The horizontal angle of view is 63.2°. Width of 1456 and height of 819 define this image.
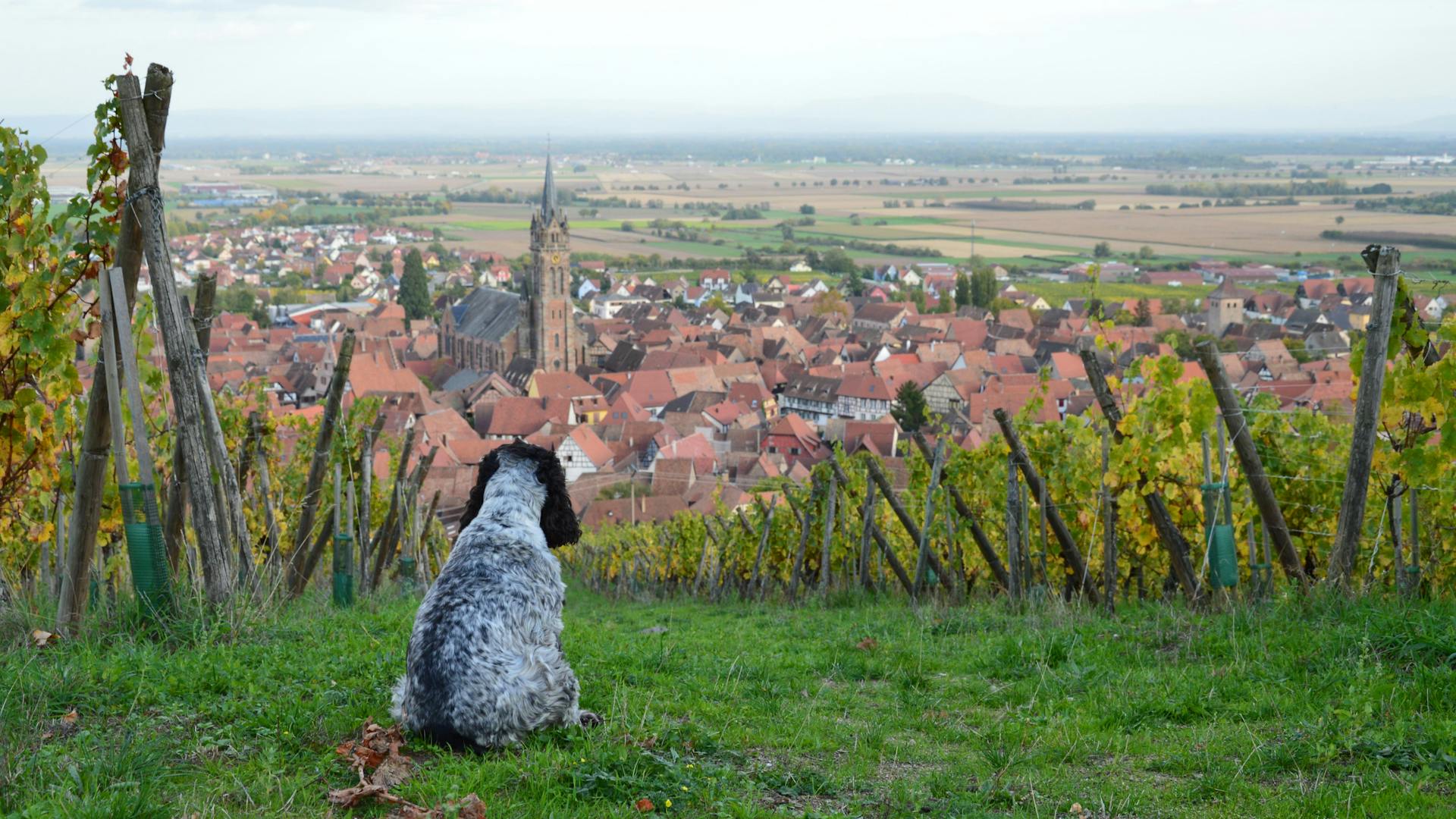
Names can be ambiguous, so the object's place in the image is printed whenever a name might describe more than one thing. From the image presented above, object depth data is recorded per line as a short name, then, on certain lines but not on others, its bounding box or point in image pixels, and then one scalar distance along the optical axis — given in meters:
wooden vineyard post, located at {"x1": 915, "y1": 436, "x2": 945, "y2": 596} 10.17
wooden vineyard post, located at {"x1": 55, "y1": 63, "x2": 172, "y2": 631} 6.22
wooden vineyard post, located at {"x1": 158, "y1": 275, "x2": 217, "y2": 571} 7.12
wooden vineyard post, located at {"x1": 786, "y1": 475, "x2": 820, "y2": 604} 12.76
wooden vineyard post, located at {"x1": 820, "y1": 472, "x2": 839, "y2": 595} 12.13
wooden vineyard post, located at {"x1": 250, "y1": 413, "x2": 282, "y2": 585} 9.24
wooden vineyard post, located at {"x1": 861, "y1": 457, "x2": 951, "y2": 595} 10.56
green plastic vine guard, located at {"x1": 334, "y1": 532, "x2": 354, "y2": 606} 8.86
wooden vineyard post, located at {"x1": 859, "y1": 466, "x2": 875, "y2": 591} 11.22
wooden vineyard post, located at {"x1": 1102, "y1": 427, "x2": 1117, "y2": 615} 8.41
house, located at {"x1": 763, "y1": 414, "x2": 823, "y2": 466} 54.78
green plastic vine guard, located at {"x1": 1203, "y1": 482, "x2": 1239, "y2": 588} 7.39
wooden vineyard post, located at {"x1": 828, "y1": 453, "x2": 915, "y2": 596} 10.88
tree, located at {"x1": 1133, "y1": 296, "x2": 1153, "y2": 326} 85.06
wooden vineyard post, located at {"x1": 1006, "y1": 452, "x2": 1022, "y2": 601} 9.38
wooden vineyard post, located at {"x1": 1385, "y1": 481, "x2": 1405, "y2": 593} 6.75
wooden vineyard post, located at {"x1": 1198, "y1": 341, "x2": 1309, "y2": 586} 7.17
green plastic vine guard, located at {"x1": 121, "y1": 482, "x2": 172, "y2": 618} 6.08
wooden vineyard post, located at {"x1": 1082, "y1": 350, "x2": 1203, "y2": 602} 8.05
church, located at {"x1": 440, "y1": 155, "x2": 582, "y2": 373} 89.31
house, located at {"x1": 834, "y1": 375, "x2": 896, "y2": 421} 70.31
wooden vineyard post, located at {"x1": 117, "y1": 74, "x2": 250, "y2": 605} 6.21
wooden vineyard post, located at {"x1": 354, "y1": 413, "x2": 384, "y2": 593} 9.96
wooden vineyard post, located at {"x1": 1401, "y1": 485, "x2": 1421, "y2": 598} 6.76
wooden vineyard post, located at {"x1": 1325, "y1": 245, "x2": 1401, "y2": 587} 6.49
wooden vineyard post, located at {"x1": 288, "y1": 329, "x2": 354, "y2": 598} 8.15
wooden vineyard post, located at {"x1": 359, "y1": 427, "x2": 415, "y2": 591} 10.51
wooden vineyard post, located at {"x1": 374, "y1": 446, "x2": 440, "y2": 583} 11.03
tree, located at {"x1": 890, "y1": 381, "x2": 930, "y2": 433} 63.94
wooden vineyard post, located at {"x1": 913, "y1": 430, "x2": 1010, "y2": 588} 9.73
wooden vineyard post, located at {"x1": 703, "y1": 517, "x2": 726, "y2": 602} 16.36
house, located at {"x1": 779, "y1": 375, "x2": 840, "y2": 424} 73.00
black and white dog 4.55
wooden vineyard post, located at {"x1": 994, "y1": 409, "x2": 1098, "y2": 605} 8.80
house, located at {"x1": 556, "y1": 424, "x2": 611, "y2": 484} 53.25
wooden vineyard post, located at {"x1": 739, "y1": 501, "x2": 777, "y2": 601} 14.50
